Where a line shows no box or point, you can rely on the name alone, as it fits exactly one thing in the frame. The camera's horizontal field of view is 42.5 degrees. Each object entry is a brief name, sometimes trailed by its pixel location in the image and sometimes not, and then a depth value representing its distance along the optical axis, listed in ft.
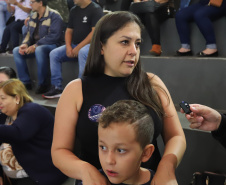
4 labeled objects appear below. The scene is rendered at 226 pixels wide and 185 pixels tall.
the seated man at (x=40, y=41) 10.43
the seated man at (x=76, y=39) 9.14
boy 2.81
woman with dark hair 3.63
